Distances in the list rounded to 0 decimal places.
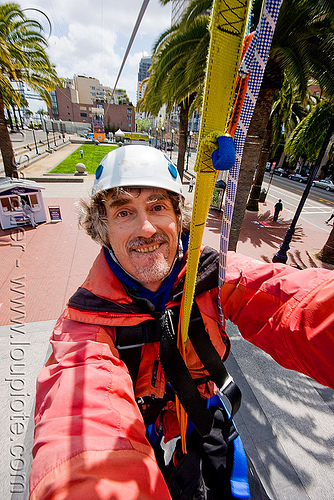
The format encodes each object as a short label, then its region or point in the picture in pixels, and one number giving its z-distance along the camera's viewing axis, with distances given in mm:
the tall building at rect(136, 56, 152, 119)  156338
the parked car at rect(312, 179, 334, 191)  24808
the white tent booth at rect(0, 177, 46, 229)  7617
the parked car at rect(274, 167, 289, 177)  30875
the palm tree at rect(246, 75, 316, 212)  10719
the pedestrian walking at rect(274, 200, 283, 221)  11495
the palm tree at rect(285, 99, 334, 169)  6242
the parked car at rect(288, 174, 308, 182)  28141
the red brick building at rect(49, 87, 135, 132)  73062
